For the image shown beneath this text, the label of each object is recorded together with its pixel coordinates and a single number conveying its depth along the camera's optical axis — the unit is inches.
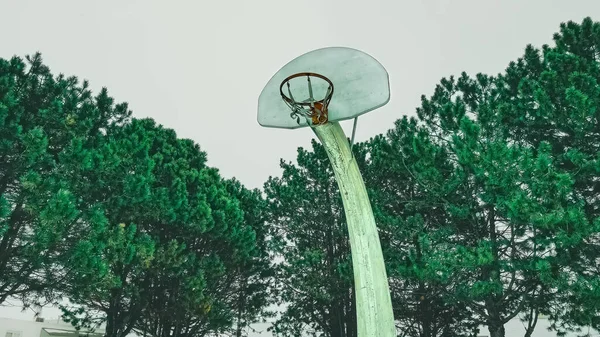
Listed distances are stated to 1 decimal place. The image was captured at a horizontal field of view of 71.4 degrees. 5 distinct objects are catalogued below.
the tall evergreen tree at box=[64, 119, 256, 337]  369.4
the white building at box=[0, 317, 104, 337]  812.6
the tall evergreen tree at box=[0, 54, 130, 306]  310.7
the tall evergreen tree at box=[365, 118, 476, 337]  393.4
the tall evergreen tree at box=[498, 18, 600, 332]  301.7
